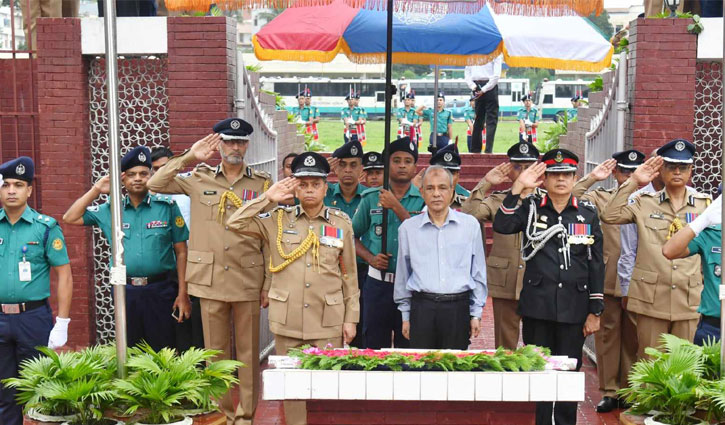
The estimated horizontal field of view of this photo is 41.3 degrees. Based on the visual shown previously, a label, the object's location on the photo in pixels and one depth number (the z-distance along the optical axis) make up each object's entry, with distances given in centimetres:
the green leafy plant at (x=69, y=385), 459
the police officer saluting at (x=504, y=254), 730
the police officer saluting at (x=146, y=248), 684
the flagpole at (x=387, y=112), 688
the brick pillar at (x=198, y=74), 828
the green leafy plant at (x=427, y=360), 493
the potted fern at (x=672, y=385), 453
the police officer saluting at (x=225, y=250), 679
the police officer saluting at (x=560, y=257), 625
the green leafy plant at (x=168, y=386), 459
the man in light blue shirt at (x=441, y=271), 618
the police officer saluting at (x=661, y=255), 681
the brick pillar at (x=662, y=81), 839
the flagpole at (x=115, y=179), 462
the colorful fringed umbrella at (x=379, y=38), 843
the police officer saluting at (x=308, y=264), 614
